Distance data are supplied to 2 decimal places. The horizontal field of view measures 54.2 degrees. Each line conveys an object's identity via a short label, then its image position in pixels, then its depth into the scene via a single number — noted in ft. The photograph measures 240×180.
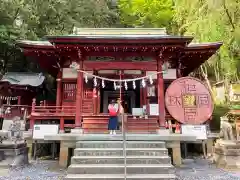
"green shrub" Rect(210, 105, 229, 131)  49.64
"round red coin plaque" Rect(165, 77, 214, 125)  35.04
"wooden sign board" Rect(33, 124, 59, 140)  35.14
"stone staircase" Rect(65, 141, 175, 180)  21.43
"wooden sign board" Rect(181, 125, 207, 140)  34.12
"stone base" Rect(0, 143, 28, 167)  27.55
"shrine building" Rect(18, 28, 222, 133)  33.42
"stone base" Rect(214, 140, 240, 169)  27.45
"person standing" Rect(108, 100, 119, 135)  30.40
